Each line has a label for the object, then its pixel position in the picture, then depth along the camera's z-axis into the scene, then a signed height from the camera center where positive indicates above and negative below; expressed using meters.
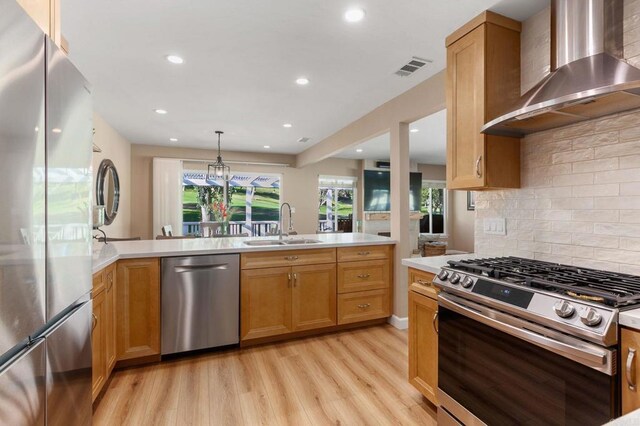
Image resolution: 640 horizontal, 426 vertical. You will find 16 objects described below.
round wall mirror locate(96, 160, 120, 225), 4.13 +0.36
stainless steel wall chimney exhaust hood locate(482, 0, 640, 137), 1.25 +0.63
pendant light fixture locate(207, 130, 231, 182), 5.01 +0.76
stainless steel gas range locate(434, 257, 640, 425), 1.03 -0.51
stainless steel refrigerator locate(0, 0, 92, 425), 0.78 -0.04
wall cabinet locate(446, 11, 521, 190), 1.87 +0.73
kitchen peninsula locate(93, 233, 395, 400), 2.37 -0.68
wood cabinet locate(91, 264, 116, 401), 1.90 -0.75
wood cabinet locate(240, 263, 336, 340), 2.78 -0.81
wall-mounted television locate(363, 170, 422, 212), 7.69 +0.57
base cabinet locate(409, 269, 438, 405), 1.85 -0.78
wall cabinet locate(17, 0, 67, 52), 1.00 +0.71
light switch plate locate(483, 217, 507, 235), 2.11 -0.09
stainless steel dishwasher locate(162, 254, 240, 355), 2.54 -0.75
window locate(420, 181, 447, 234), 8.54 +0.13
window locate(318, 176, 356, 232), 7.77 +0.23
